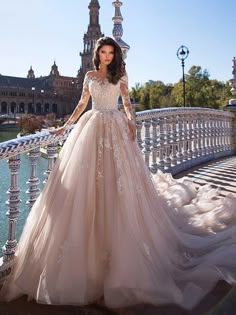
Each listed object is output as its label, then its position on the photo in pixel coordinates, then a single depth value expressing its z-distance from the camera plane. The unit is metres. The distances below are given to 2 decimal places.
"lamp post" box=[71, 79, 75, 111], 98.62
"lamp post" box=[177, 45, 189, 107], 18.98
